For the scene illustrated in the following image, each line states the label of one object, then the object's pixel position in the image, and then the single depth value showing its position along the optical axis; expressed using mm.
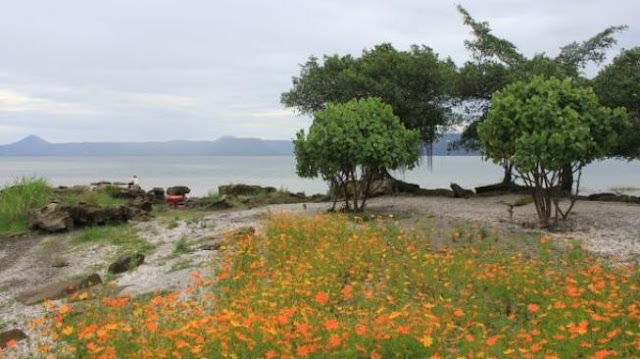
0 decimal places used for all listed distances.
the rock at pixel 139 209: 22891
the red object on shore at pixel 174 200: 28625
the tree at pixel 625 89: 26266
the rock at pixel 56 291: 12008
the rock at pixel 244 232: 15746
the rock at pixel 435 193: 31109
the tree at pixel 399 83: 31547
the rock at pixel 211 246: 15742
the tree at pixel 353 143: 20234
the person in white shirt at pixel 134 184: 30547
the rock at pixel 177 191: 31875
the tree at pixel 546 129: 17125
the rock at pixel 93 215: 21345
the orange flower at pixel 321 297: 7259
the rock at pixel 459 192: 30203
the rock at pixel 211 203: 27203
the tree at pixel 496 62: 30312
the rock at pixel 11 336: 9148
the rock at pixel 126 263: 13961
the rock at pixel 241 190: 32125
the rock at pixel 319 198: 30953
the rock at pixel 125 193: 28672
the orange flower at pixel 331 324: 6487
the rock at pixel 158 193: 30731
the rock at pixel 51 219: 20672
